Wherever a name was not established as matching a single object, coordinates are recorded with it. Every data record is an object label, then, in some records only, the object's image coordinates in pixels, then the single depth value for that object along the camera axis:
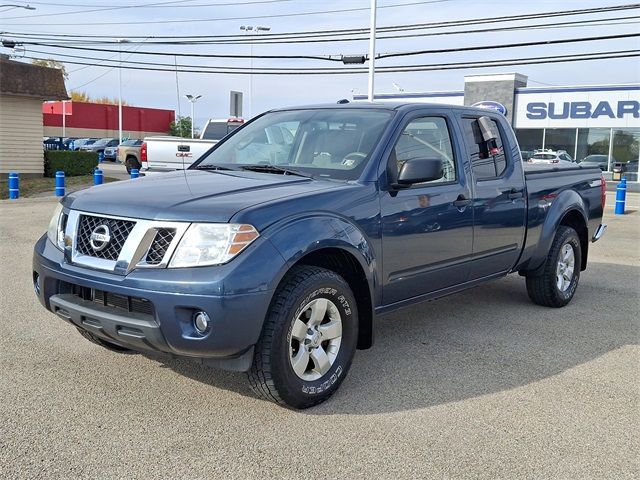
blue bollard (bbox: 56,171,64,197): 17.52
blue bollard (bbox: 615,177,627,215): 17.28
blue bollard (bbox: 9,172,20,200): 17.47
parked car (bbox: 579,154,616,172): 35.47
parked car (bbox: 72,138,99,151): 51.16
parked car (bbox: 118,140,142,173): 30.20
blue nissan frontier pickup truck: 3.58
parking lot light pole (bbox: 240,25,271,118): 36.69
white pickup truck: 18.16
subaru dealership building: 34.69
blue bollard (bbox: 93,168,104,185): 18.86
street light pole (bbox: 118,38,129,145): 36.80
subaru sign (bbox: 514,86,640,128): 34.34
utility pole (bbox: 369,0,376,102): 23.59
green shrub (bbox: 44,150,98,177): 24.64
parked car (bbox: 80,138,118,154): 47.95
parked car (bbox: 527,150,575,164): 33.78
